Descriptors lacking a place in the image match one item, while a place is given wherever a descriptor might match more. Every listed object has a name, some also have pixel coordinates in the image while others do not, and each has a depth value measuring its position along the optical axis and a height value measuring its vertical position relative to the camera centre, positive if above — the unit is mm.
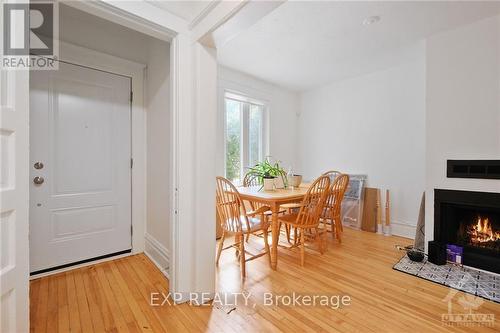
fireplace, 2270 -619
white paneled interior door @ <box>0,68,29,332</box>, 1027 -164
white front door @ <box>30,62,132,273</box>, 2102 +1
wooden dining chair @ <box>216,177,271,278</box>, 2227 -509
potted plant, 2840 -138
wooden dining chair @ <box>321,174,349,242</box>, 2824 -457
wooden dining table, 2287 -344
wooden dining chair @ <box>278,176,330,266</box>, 2395 -443
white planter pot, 2832 -227
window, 3789 +538
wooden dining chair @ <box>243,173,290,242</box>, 3160 -258
